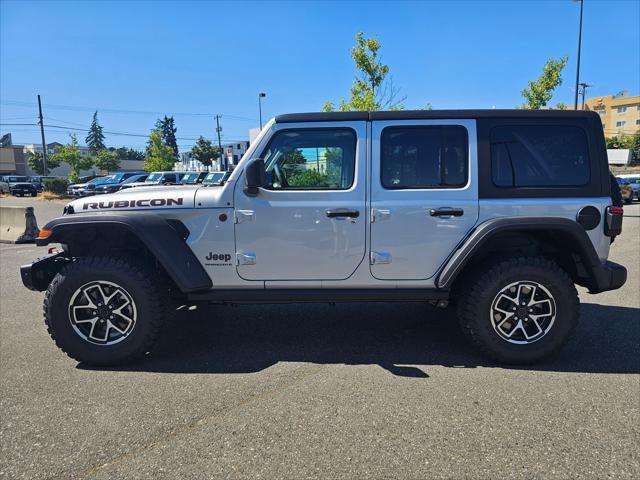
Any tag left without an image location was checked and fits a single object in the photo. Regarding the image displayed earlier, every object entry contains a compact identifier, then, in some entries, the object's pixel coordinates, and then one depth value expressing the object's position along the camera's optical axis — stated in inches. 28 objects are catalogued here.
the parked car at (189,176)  873.9
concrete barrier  420.5
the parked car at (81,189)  967.2
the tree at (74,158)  1483.8
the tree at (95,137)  4443.9
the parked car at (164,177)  880.3
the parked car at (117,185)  912.6
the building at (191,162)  2662.4
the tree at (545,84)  697.6
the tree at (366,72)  562.9
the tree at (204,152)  2613.2
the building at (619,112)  3058.6
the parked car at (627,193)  890.7
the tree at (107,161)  2743.6
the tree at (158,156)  1872.5
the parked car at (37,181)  1583.7
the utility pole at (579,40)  864.7
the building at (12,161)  2758.4
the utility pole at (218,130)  2464.3
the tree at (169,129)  4242.6
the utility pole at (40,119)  1968.9
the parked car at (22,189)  1396.4
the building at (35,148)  3467.0
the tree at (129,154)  4184.3
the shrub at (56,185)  1255.5
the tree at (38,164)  2593.5
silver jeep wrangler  140.2
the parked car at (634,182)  1016.9
